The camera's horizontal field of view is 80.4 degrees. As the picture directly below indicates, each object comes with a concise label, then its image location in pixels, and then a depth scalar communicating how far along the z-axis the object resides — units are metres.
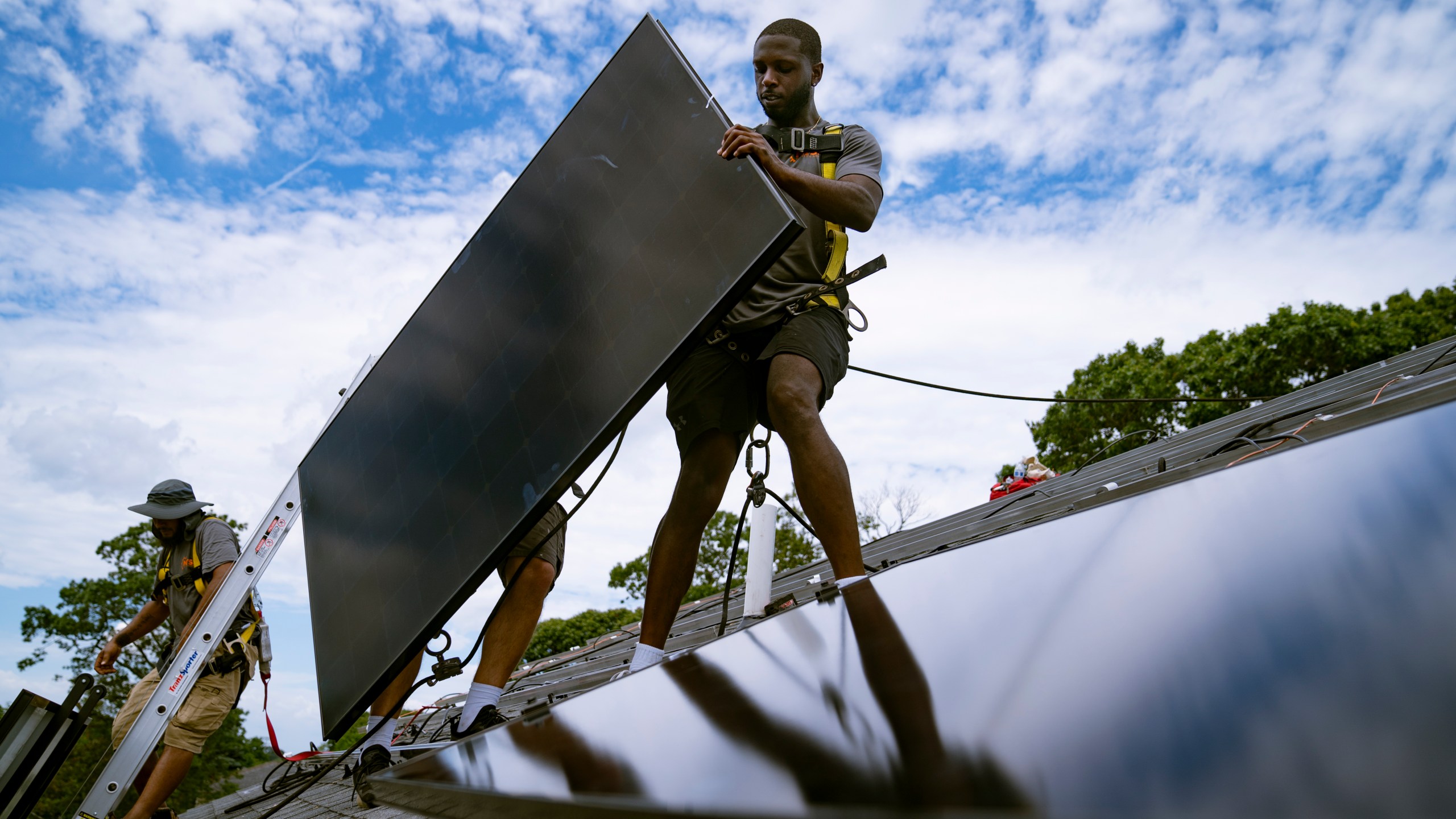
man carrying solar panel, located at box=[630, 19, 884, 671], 2.37
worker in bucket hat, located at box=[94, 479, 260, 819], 4.21
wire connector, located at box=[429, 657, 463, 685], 2.59
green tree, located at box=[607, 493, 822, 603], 28.75
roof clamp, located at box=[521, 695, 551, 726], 1.07
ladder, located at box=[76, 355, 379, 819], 3.84
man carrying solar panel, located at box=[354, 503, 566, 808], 2.65
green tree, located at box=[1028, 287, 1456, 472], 24.62
